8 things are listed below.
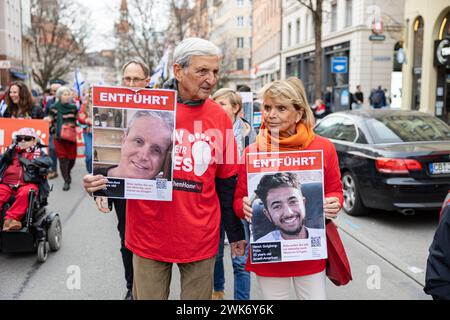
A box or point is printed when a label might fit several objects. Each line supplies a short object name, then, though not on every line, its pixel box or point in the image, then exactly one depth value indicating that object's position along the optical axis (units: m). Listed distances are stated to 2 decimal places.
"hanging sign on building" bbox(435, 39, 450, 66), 18.56
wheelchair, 5.21
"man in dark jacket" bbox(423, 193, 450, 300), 2.20
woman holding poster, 2.68
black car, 6.58
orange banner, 5.91
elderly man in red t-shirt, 2.57
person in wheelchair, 5.14
